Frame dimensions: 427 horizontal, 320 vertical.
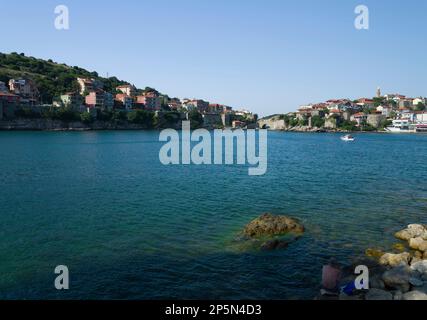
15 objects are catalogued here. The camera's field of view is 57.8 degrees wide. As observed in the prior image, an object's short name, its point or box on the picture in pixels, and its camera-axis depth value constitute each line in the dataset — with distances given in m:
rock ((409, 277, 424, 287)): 11.98
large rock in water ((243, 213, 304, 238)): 18.44
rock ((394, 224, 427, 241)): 17.92
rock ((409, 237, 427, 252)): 16.69
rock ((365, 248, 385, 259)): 15.61
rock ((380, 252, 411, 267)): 14.46
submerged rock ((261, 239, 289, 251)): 16.49
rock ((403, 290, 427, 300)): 10.85
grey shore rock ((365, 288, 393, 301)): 11.23
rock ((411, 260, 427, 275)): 13.14
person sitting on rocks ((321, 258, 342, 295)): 12.50
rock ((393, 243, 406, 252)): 16.61
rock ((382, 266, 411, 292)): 12.05
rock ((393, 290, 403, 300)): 11.16
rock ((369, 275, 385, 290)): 12.32
